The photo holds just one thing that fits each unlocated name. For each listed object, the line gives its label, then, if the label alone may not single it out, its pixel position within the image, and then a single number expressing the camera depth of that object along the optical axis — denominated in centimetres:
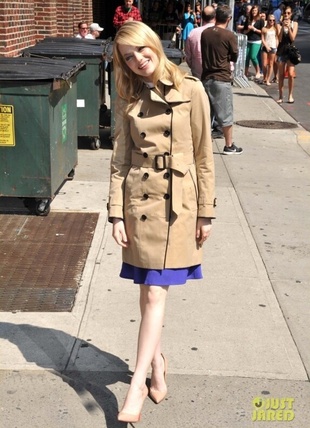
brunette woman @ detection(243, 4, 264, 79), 1845
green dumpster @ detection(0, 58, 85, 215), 660
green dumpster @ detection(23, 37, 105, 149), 948
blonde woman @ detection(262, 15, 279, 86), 1786
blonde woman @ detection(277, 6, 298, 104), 1461
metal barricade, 1735
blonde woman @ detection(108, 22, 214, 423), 347
